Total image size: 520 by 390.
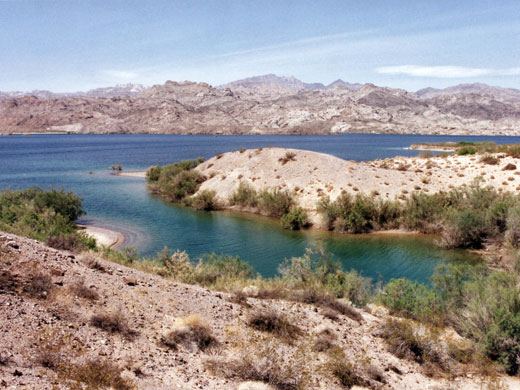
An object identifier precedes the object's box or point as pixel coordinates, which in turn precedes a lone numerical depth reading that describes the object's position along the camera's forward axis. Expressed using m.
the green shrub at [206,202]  33.25
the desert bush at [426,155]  48.50
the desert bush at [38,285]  7.70
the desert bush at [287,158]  36.08
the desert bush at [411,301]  11.02
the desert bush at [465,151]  46.87
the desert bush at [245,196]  32.38
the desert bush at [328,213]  26.78
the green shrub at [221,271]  13.47
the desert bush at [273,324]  9.04
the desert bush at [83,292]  8.23
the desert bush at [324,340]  8.70
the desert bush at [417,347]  8.73
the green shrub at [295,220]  27.08
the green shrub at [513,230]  18.88
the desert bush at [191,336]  7.88
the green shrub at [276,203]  30.05
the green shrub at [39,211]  17.96
